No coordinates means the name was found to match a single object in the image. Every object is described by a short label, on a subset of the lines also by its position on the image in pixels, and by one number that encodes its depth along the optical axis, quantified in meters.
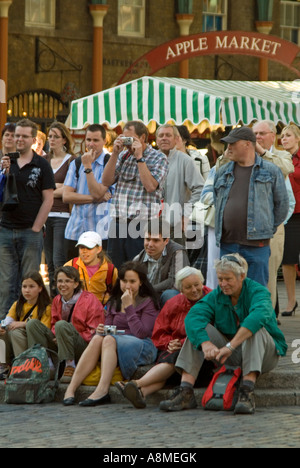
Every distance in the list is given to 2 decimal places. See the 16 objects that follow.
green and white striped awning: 27.09
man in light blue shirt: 18.37
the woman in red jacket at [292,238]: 20.68
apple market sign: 31.14
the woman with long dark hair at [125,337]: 15.20
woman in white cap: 16.92
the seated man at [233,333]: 14.39
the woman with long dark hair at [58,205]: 19.22
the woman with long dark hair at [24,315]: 16.25
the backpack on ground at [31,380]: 15.31
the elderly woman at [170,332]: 14.89
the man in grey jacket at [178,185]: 18.32
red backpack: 14.32
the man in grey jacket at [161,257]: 16.48
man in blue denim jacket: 16.14
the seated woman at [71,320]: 15.94
